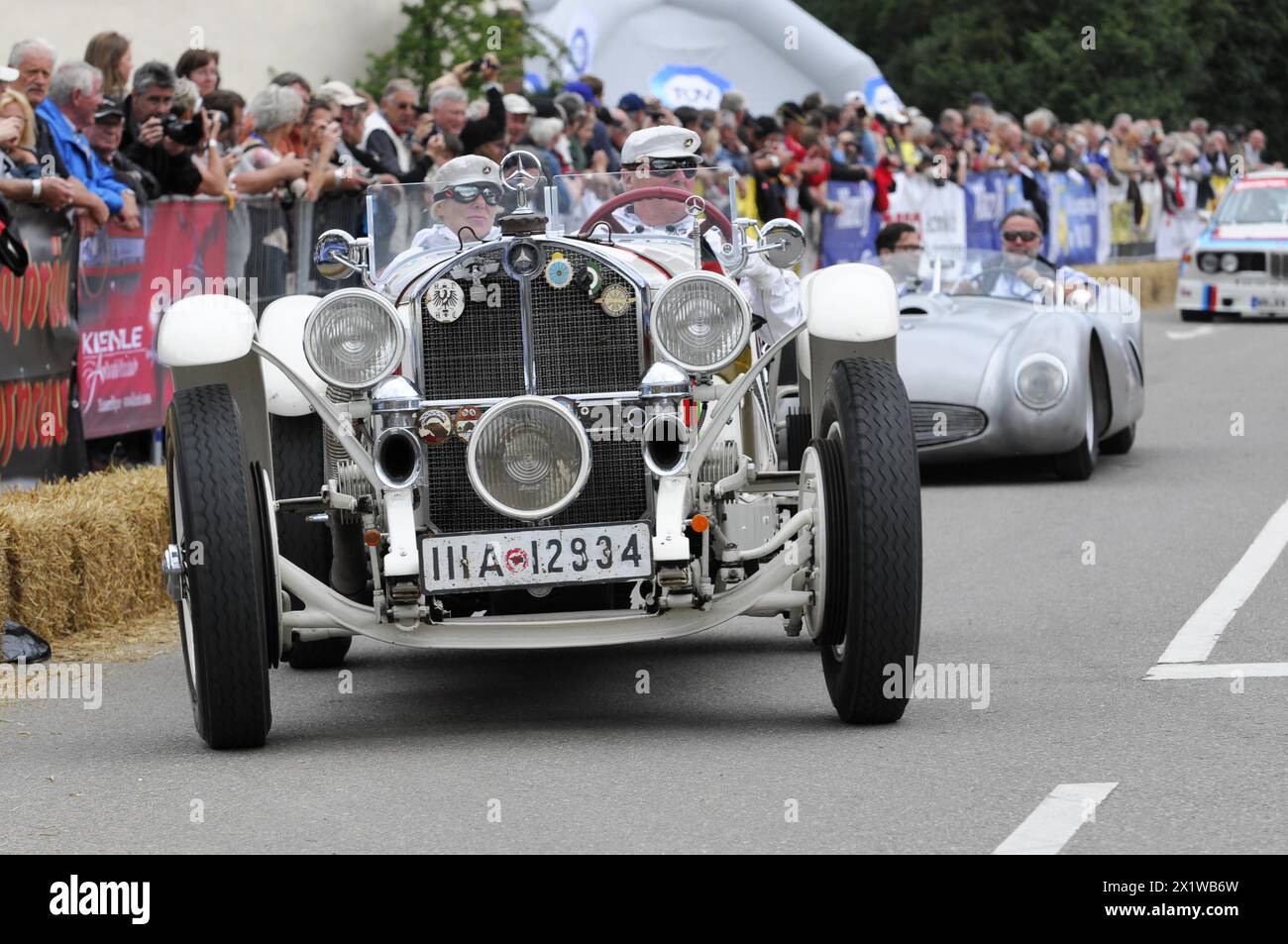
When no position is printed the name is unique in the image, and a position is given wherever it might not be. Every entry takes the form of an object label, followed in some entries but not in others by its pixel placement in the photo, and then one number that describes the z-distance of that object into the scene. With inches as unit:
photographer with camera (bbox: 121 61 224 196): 446.3
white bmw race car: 964.0
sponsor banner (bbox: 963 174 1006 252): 1018.1
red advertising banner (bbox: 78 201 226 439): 413.4
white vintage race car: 246.5
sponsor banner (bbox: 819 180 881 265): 831.7
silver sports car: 479.8
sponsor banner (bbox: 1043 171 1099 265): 1139.9
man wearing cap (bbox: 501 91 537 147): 555.2
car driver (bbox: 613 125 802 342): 316.5
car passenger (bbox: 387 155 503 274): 301.9
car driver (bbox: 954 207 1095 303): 524.4
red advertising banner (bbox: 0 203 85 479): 377.4
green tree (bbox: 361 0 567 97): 882.1
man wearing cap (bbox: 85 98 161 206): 427.8
